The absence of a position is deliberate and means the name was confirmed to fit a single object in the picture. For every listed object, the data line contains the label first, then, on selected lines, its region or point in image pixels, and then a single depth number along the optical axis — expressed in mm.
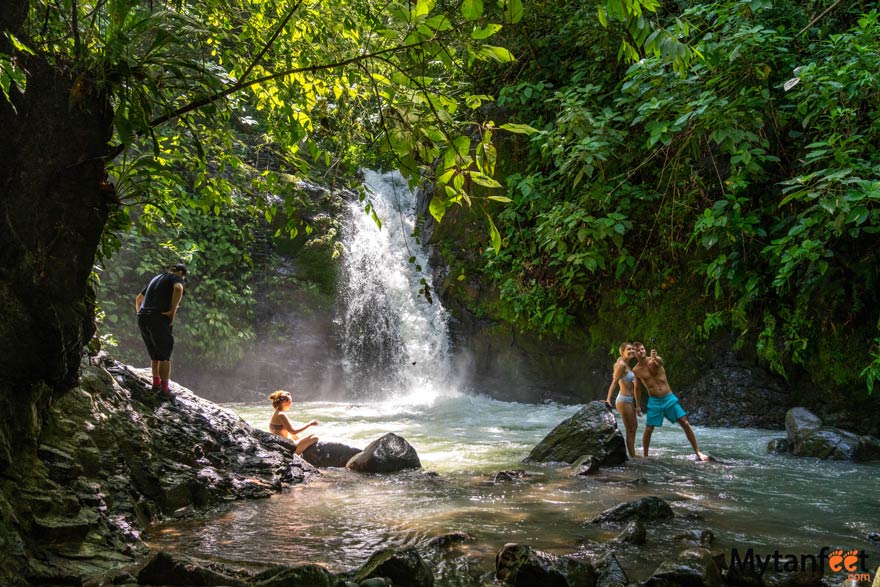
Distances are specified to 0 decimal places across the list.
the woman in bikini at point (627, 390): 8156
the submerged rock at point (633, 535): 4118
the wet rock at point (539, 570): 3377
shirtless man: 7969
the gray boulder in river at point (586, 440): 7191
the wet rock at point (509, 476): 6340
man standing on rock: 6570
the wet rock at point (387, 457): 7012
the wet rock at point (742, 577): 3434
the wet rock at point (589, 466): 6620
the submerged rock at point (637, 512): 4648
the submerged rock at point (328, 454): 7727
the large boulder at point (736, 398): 9180
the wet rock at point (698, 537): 4153
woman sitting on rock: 8125
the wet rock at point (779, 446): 7680
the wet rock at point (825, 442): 7195
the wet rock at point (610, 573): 3410
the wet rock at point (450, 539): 4078
